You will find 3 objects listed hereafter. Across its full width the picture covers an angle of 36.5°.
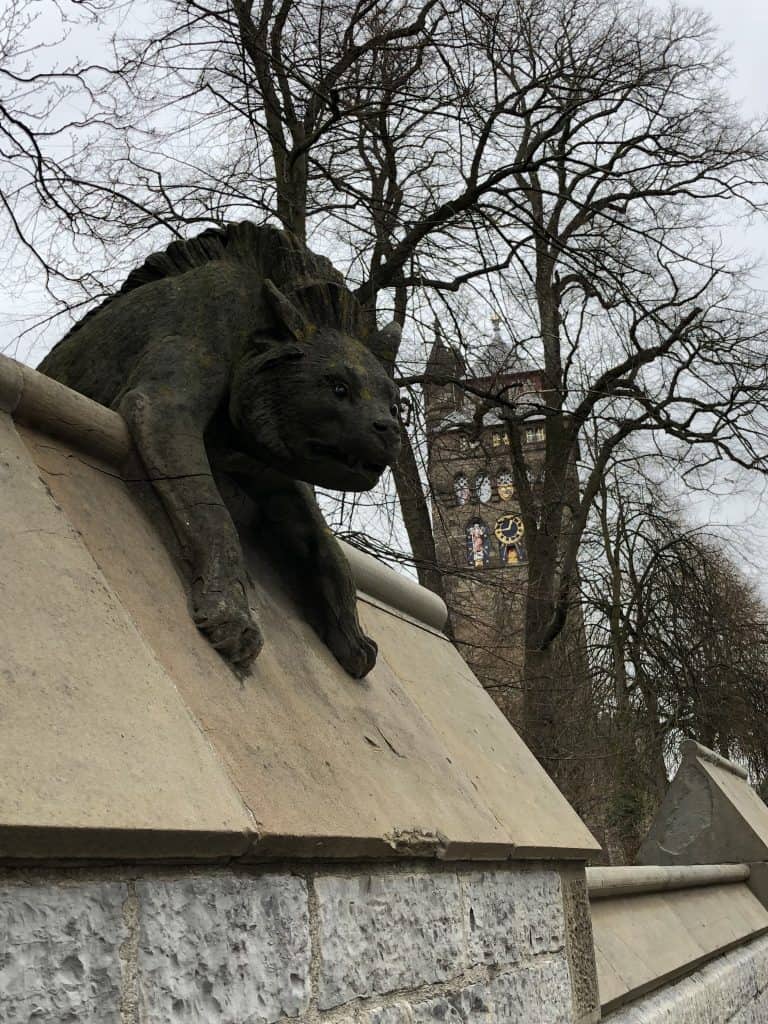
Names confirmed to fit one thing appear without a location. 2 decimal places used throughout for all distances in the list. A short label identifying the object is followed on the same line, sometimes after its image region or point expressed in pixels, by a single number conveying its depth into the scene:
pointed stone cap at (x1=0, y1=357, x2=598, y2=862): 1.38
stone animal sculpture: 2.11
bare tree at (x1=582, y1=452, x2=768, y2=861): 12.50
